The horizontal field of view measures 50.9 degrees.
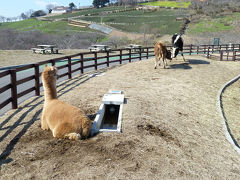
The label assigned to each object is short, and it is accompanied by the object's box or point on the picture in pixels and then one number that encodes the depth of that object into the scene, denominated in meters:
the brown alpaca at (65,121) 4.64
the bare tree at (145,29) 55.91
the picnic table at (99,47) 27.00
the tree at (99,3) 113.12
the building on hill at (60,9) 139.38
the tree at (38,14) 124.62
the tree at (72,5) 142.60
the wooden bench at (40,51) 24.12
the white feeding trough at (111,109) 6.39
